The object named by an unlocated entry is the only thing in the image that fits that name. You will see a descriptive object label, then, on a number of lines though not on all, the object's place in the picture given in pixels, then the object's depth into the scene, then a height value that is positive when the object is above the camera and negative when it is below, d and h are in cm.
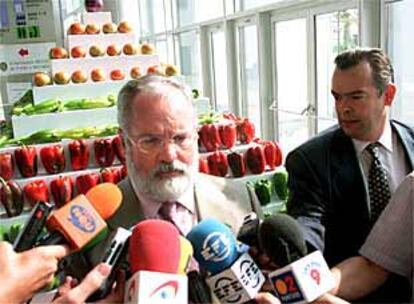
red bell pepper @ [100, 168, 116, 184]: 255 -52
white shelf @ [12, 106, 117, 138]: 298 -28
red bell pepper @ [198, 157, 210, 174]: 258 -50
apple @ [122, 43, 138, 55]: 350 +12
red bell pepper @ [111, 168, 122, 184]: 257 -52
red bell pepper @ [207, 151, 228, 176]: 263 -50
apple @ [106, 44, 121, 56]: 349 +12
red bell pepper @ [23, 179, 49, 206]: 251 -57
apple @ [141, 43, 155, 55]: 354 +12
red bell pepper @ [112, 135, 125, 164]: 263 -40
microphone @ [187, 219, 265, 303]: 80 -32
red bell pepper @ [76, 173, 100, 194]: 255 -54
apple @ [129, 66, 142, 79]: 347 -3
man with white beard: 118 -21
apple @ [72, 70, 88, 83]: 333 -4
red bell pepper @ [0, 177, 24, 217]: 249 -59
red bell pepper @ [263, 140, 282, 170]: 271 -49
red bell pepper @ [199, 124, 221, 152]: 269 -37
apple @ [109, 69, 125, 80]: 342 -4
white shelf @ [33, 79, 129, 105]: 324 -12
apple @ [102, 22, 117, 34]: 360 +28
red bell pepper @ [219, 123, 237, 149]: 270 -37
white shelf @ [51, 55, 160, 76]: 342 +4
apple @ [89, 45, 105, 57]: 347 +12
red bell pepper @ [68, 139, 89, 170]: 263 -41
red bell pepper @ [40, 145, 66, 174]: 260 -43
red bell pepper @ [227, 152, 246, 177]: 265 -51
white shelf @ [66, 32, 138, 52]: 352 +20
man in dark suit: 145 -30
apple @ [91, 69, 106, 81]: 336 -4
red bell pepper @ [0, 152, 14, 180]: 254 -45
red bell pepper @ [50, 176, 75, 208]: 252 -57
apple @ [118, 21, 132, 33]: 363 +28
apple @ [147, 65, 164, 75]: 339 -2
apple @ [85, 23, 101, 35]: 359 +28
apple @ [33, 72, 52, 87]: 327 -5
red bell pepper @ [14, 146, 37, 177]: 258 -43
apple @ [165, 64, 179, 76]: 338 -3
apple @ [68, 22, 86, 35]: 356 +28
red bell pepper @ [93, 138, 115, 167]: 265 -41
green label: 440 +35
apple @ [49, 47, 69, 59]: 342 +12
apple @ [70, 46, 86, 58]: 346 +12
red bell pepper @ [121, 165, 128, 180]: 259 -51
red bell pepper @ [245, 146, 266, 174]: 267 -50
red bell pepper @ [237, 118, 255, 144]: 282 -38
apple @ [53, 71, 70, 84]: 329 -4
